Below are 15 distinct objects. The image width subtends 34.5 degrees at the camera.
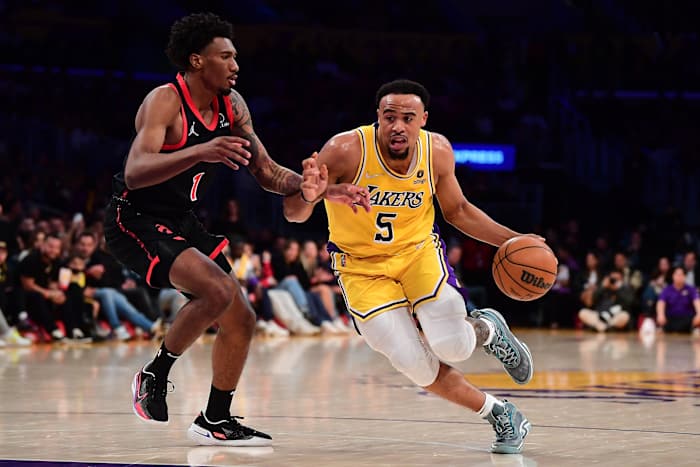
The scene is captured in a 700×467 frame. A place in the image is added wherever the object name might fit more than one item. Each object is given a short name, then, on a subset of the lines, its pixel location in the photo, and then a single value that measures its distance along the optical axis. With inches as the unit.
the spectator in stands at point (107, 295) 532.7
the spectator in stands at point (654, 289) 666.2
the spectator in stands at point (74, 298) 520.4
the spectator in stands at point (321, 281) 627.2
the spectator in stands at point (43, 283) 511.8
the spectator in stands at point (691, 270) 664.4
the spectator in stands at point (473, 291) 693.9
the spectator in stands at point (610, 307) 667.4
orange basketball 234.4
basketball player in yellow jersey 225.9
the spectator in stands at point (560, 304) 706.2
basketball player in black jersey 215.0
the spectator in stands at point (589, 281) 686.5
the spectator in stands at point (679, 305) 645.9
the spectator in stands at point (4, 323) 495.8
